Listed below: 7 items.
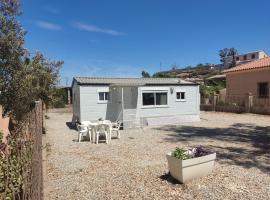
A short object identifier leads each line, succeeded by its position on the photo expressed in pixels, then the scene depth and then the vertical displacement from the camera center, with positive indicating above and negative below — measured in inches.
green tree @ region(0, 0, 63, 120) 185.6 +36.2
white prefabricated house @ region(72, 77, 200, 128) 453.3 +0.6
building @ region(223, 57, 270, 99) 658.8 +74.2
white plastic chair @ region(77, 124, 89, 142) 344.8 -51.7
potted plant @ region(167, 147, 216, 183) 174.8 -58.1
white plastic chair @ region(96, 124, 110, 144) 340.5 -49.6
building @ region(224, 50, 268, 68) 1730.6 +410.6
